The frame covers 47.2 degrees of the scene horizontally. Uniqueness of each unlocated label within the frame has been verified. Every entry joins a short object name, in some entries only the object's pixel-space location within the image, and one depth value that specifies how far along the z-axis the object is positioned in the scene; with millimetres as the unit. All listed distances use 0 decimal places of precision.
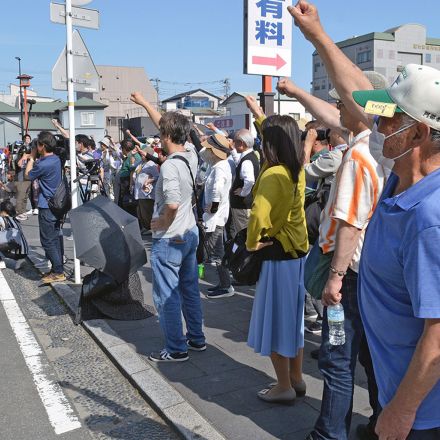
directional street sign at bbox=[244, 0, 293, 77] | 7223
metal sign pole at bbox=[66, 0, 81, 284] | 6074
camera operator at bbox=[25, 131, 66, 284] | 6496
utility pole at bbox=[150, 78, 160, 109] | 95812
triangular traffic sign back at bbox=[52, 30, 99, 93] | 6203
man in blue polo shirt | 1349
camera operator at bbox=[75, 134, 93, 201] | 9281
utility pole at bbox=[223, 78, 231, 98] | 96562
